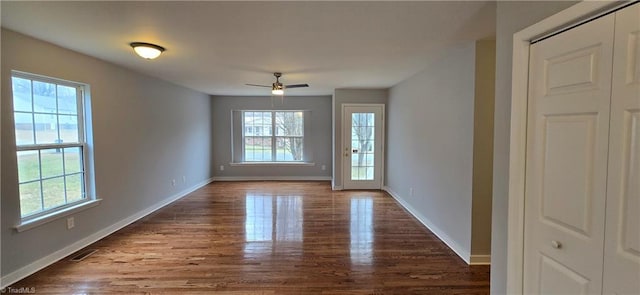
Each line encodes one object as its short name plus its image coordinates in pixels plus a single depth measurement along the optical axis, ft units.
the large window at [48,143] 8.75
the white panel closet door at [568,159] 4.09
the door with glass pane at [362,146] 20.42
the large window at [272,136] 24.75
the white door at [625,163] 3.64
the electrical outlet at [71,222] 10.16
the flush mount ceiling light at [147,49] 9.18
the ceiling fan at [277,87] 14.16
